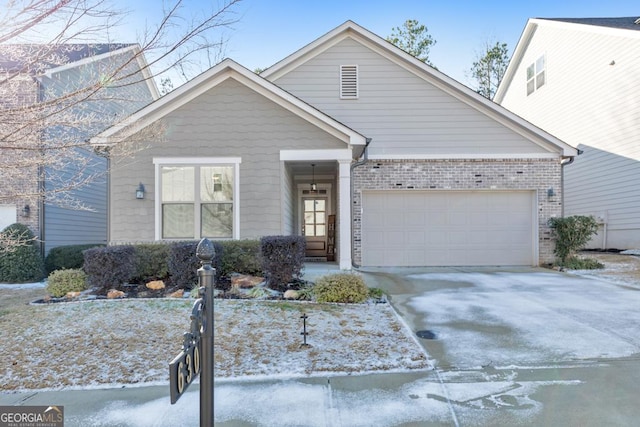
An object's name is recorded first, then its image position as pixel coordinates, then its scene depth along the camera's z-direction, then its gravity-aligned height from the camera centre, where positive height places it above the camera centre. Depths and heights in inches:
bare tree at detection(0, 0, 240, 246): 145.3 +60.9
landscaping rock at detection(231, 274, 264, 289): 314.8 -47.3
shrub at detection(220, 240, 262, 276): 338.6 -31.9
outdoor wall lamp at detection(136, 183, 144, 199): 363.9 +22.5
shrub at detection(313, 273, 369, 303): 274.2 -46.4
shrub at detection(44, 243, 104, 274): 463.2 -44.7
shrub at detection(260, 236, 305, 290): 307.0 -29.0
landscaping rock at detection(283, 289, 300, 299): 287.3 -51.7
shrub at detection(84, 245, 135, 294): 302.7 -34.8
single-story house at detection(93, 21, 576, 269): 448.5 +55.8
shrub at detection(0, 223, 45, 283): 426.0 -46.0
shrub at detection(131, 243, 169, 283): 334.6 -33.1
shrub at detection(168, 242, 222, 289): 312.5 -33.7
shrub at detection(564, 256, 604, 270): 416.8 -45.6
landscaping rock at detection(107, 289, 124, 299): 295.0 -53.0
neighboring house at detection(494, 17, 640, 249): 525.3 +157.7
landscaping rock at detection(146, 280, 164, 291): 316.8 -50.1
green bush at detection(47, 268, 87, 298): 308.5 -47.3
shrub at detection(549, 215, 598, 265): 417.7 -15.0
